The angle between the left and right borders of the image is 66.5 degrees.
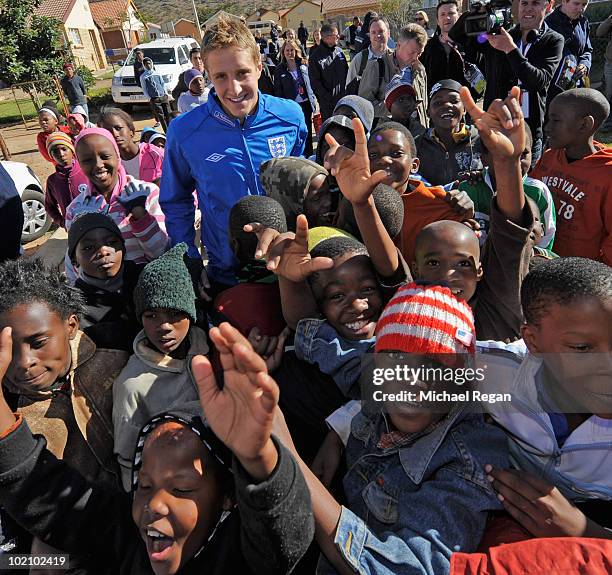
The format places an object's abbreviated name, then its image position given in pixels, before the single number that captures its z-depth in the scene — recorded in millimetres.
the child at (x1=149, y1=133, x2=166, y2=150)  5227
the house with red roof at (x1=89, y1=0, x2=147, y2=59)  50406
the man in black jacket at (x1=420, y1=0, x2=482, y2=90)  4730
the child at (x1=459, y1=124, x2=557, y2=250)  2285
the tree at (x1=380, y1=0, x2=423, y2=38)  38747
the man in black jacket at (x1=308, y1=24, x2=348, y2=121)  7375
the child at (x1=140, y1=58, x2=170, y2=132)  9273
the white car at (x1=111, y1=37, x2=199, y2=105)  14766
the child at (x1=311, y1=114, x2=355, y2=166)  2833
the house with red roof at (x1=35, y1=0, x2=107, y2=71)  38875
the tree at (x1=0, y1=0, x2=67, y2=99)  11906
